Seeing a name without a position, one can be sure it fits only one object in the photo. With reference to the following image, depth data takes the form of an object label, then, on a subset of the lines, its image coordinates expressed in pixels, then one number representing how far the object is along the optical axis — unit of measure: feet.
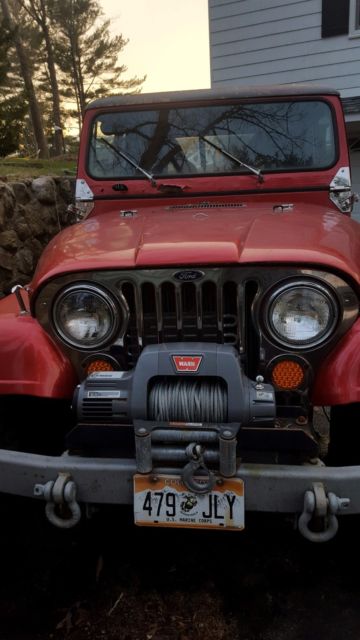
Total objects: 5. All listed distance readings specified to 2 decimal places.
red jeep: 5.91
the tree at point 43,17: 66.18
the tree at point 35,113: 58.00
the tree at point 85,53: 79.15
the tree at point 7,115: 32.83
